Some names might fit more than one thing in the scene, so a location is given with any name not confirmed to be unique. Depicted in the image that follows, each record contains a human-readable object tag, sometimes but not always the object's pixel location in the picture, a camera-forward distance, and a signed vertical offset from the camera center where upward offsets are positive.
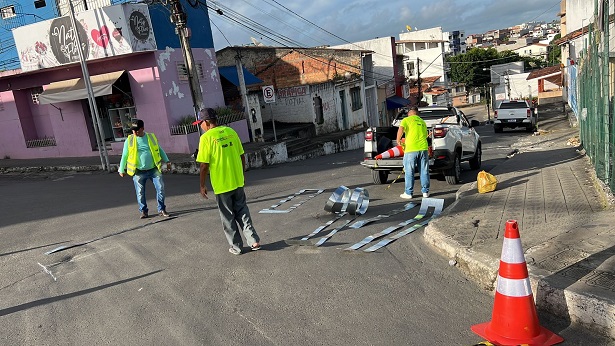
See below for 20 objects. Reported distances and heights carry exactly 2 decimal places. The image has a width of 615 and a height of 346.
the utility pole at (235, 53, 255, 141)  19.03 +0.31
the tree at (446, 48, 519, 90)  68.88 +2.34
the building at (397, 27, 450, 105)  71.56 +6.29
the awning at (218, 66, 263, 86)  21.95 +1.79
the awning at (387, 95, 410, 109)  39.39 -0.91
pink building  15.07 +1.57
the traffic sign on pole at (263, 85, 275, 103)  17.84 +0.58
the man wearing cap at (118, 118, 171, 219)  7.65 -0.55
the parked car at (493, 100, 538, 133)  24.66 -2.11
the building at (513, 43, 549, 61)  98.82 +5.12
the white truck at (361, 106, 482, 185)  9.12 -1.19
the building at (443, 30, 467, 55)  129.38 +11.99
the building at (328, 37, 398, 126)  38.22 +1.59
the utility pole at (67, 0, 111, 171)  14.04 +1.07
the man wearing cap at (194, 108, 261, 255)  5.41 -0.67
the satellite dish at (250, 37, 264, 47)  32.64 +4.79
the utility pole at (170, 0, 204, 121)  12.26 +1.90
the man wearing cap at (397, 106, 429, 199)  8.00 -1.03
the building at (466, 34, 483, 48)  179.66 +16.10
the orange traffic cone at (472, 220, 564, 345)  3.28 -1.62
